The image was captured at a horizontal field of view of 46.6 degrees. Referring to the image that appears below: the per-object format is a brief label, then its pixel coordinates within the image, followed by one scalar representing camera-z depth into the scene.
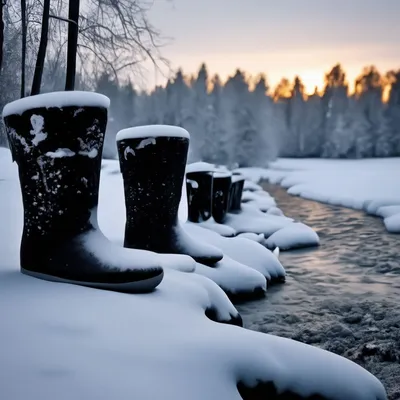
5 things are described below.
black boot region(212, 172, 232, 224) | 9.20
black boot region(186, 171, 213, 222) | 7.89
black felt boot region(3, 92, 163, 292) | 2.77
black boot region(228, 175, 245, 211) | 11.32
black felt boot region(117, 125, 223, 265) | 4.19
